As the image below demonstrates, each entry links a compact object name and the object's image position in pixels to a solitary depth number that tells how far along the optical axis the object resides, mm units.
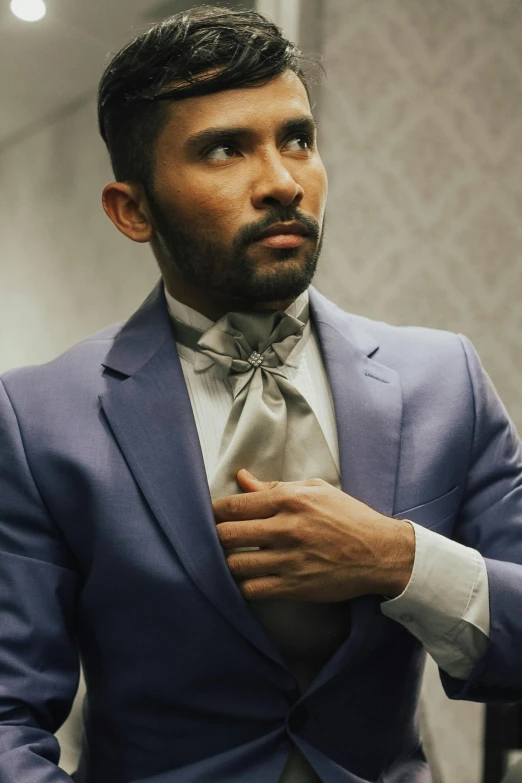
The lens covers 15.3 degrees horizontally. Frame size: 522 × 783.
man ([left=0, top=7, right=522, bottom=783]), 1636
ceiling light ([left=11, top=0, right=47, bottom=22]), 1959
